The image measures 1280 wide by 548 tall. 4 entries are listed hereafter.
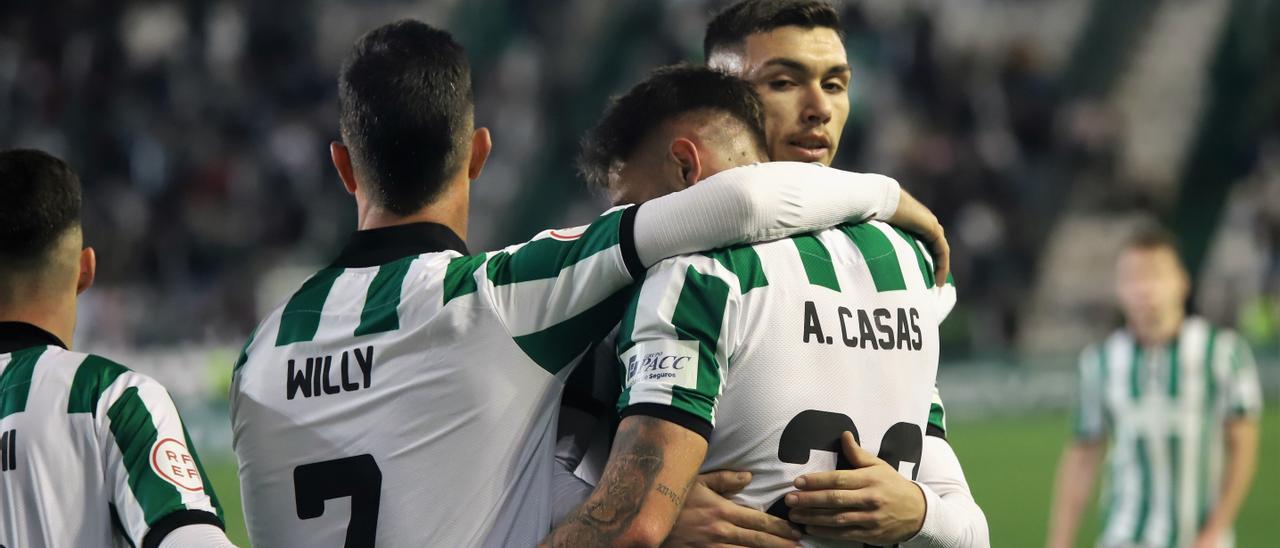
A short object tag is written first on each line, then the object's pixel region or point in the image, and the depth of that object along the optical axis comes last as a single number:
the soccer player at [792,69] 7.59
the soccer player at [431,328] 5.76
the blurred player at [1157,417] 14.84
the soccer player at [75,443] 6.00
